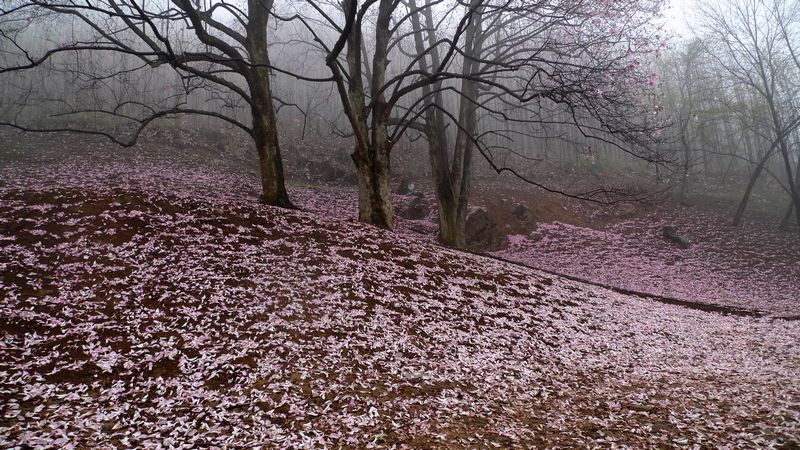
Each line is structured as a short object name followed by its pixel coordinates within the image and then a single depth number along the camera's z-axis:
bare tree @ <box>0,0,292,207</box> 8.80
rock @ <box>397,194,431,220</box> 20.98
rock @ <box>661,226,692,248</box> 19.48
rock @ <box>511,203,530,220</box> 21.36
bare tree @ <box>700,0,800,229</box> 19.81
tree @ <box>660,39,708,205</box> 26.37
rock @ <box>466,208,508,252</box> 19.12
